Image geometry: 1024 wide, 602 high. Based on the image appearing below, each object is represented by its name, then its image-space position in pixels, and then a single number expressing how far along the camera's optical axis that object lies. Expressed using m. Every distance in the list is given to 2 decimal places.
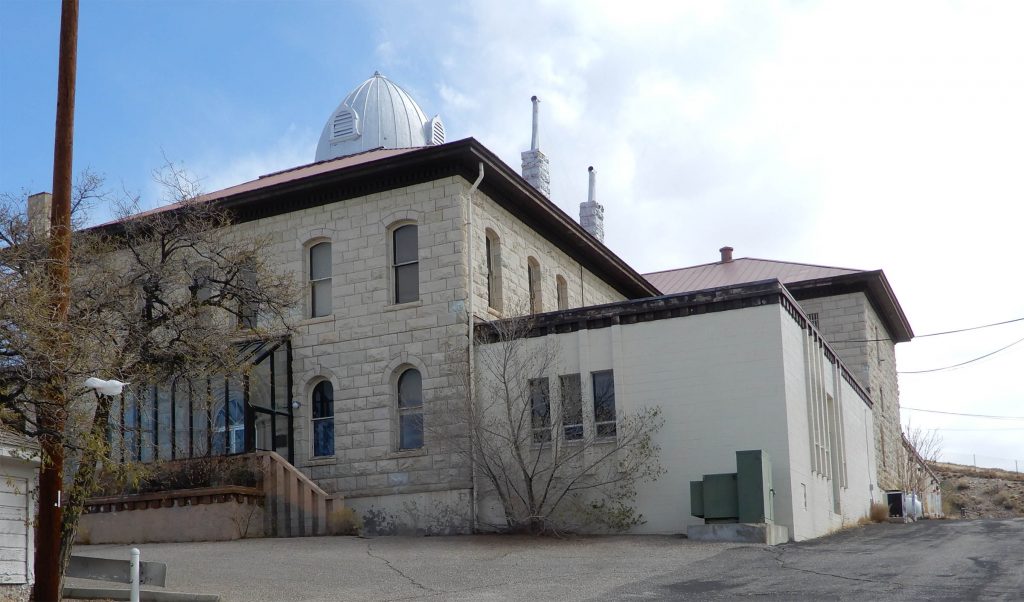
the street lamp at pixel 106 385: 12.08
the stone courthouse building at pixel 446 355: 21.98
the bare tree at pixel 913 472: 42.44
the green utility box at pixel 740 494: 19.83
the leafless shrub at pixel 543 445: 22.27
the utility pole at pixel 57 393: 12.68
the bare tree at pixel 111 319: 12.51
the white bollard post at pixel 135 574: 12.31
